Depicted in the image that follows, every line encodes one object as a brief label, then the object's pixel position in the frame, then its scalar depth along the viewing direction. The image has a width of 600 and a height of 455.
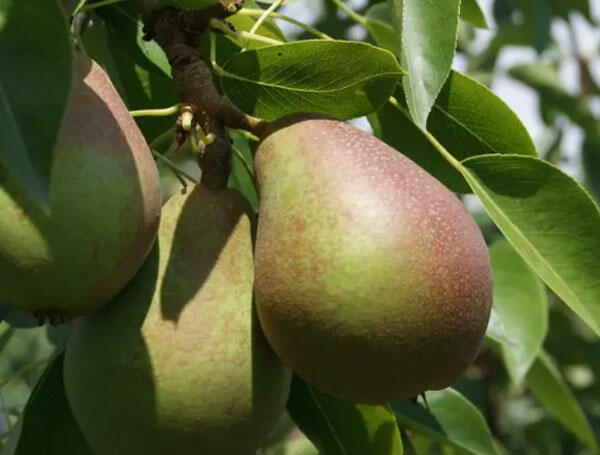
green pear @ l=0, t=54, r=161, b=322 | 0.68
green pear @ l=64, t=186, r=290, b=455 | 0.71
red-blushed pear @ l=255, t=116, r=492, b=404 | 0.69
